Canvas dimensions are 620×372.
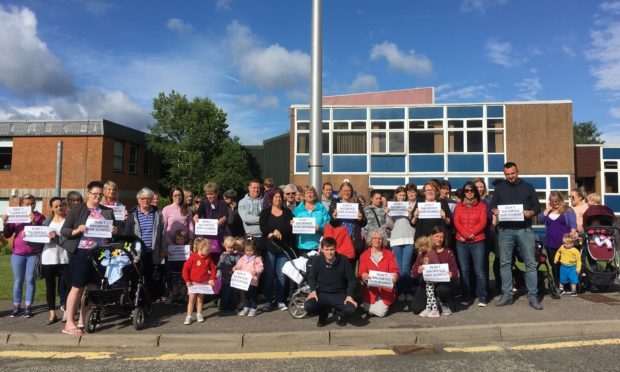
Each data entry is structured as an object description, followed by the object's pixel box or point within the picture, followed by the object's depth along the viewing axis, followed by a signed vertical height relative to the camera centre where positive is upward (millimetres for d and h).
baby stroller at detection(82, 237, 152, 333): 5754 -1147
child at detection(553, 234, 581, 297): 7926 -930
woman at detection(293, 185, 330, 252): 7137 -113
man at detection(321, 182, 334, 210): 7848 +255
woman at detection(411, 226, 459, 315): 6562 -1038
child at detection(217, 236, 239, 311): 6911 -1041
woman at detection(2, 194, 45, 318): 6785 -881
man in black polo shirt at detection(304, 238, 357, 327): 6004 -1123
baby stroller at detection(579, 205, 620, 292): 7938 -770
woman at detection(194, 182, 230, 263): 7574 -107
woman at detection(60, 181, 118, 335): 5754 -670
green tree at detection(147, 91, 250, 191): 28766 +4451
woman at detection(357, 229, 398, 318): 6480 -967
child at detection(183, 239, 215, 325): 6324 -953
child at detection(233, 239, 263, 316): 6680 -976
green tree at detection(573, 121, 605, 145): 70875 +13427
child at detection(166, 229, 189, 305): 7465 -1175
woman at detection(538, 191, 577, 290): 8078 -227
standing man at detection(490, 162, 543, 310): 6973 -331
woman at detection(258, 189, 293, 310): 7023 -577
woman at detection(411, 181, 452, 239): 7121 -129
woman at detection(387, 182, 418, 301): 7434 -603
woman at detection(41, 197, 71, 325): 6402 -823
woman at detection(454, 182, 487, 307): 7027 -374
